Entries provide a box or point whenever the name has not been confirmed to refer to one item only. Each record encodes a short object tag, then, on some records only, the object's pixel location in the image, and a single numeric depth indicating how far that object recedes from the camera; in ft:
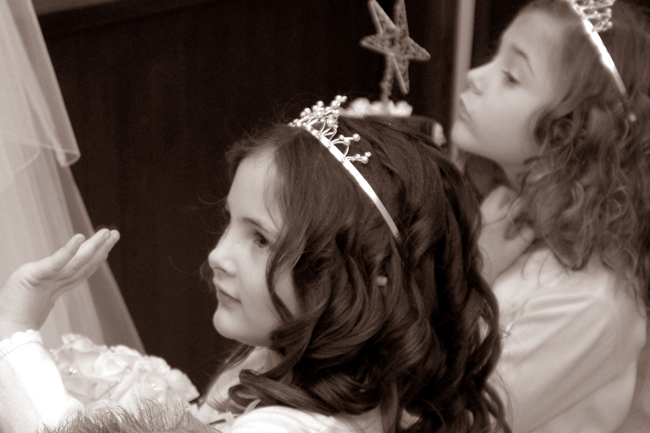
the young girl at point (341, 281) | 6.09
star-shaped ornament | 7.56
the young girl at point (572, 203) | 7.07
